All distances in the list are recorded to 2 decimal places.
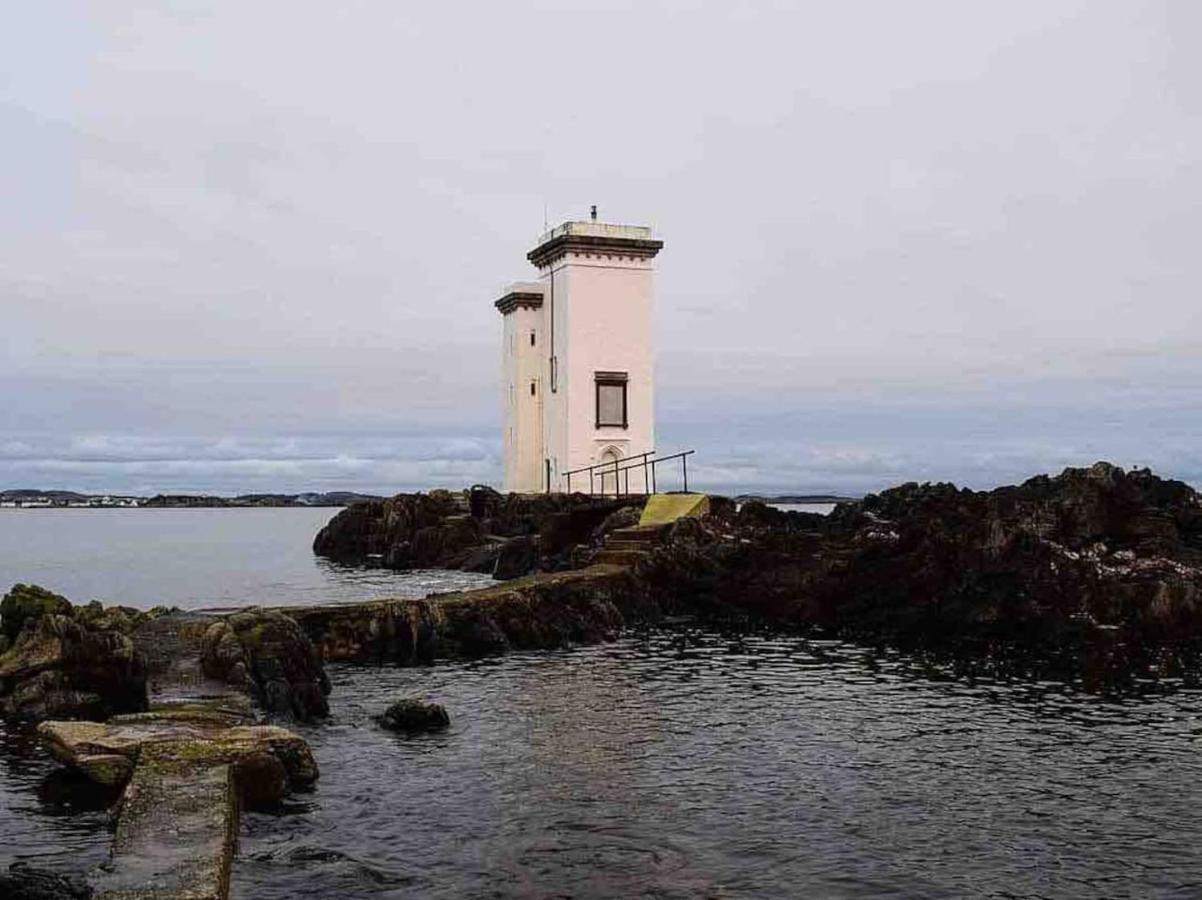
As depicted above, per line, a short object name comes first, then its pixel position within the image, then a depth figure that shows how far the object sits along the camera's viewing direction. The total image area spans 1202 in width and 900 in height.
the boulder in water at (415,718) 16.36
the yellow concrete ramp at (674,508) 37.34
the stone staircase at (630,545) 33.28
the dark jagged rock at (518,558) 41.01
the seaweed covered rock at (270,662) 16.83
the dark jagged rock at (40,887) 9.11
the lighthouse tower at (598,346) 48.91
